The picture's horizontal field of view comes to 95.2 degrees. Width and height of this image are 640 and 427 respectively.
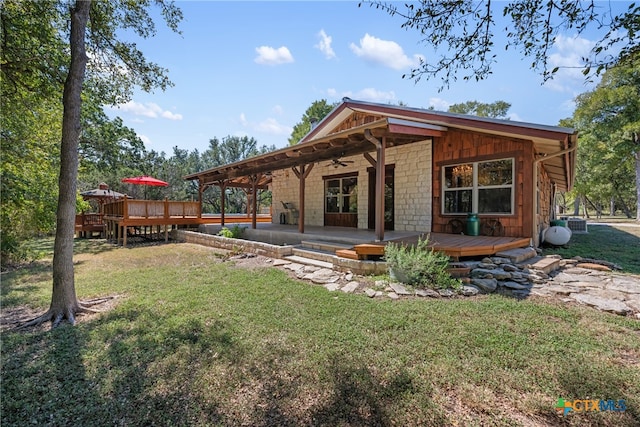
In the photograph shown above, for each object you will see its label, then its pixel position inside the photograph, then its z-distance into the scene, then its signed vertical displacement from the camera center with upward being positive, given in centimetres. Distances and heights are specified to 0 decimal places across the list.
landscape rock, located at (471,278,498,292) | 455 -120
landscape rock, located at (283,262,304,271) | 630 -126
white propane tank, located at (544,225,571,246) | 812 -77
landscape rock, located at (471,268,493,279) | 490 -110
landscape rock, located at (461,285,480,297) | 440 -125
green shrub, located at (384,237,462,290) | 466 -100
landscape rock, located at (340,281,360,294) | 468 -128
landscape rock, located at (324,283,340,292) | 483 -131
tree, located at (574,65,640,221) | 1828 +543
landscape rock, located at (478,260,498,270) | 518 -101
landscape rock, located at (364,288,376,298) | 443 -129
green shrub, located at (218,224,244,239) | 1045 -85
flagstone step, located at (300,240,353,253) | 677 -87
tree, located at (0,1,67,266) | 511 +213
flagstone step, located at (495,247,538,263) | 545 -89
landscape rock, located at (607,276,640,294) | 432 -120
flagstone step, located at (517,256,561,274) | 521 -103
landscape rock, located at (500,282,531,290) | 459 -123
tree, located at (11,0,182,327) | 387 +267
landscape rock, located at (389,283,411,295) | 443 -124
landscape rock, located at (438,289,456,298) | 434 -127
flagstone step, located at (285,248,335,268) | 627 -112
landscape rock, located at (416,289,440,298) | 436 -127
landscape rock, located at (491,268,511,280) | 485 -111
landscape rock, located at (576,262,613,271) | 547 -112
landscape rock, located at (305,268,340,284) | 530 -127
